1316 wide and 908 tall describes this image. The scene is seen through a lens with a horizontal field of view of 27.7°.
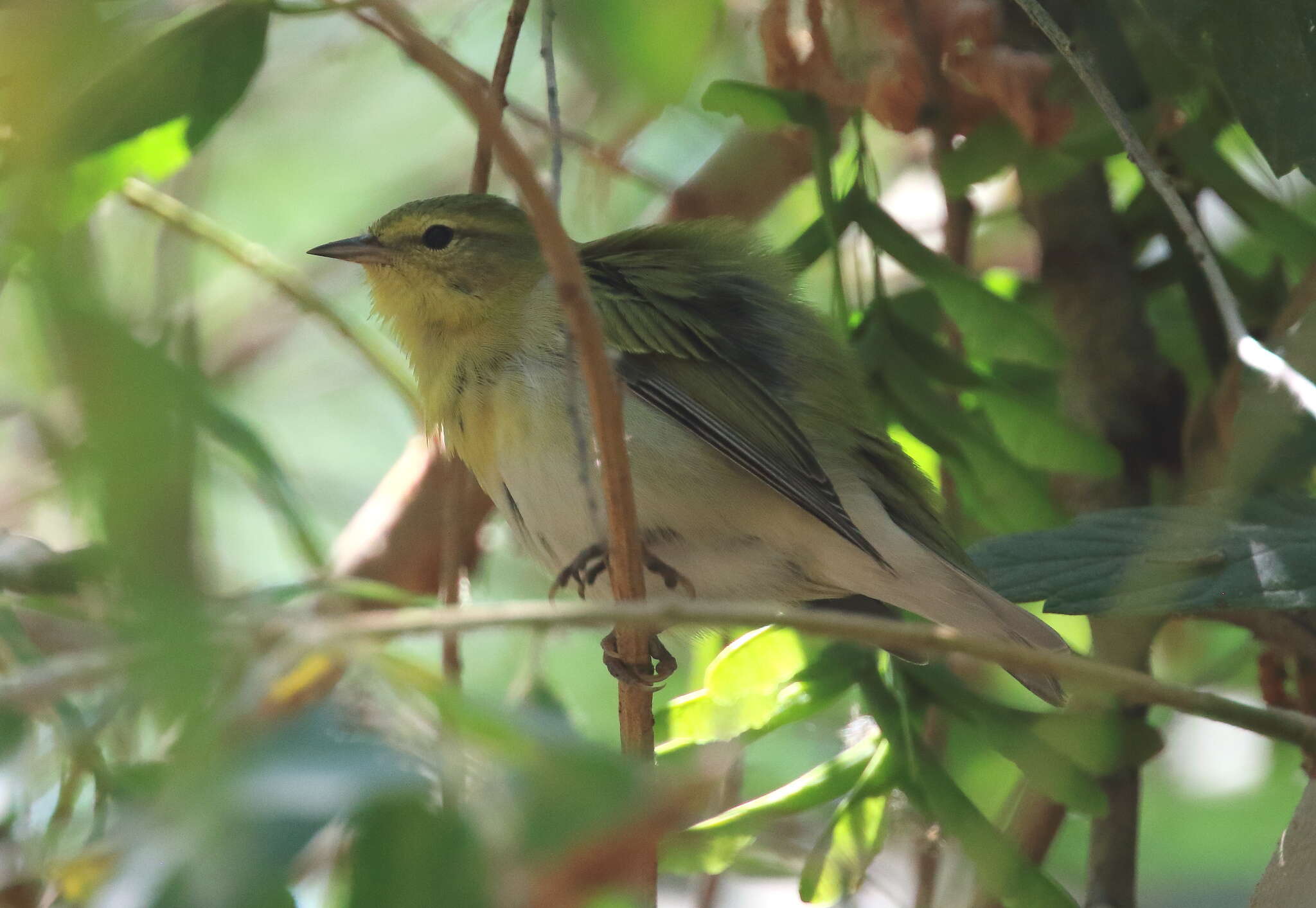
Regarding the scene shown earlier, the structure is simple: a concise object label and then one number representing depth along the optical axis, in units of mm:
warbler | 4750
